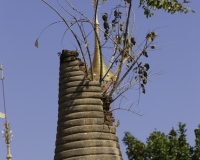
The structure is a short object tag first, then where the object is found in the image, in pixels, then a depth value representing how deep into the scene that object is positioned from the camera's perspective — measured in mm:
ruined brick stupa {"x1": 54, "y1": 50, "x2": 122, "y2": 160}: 11279
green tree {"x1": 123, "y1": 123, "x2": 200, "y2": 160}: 18312
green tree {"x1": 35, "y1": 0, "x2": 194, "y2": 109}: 12470
